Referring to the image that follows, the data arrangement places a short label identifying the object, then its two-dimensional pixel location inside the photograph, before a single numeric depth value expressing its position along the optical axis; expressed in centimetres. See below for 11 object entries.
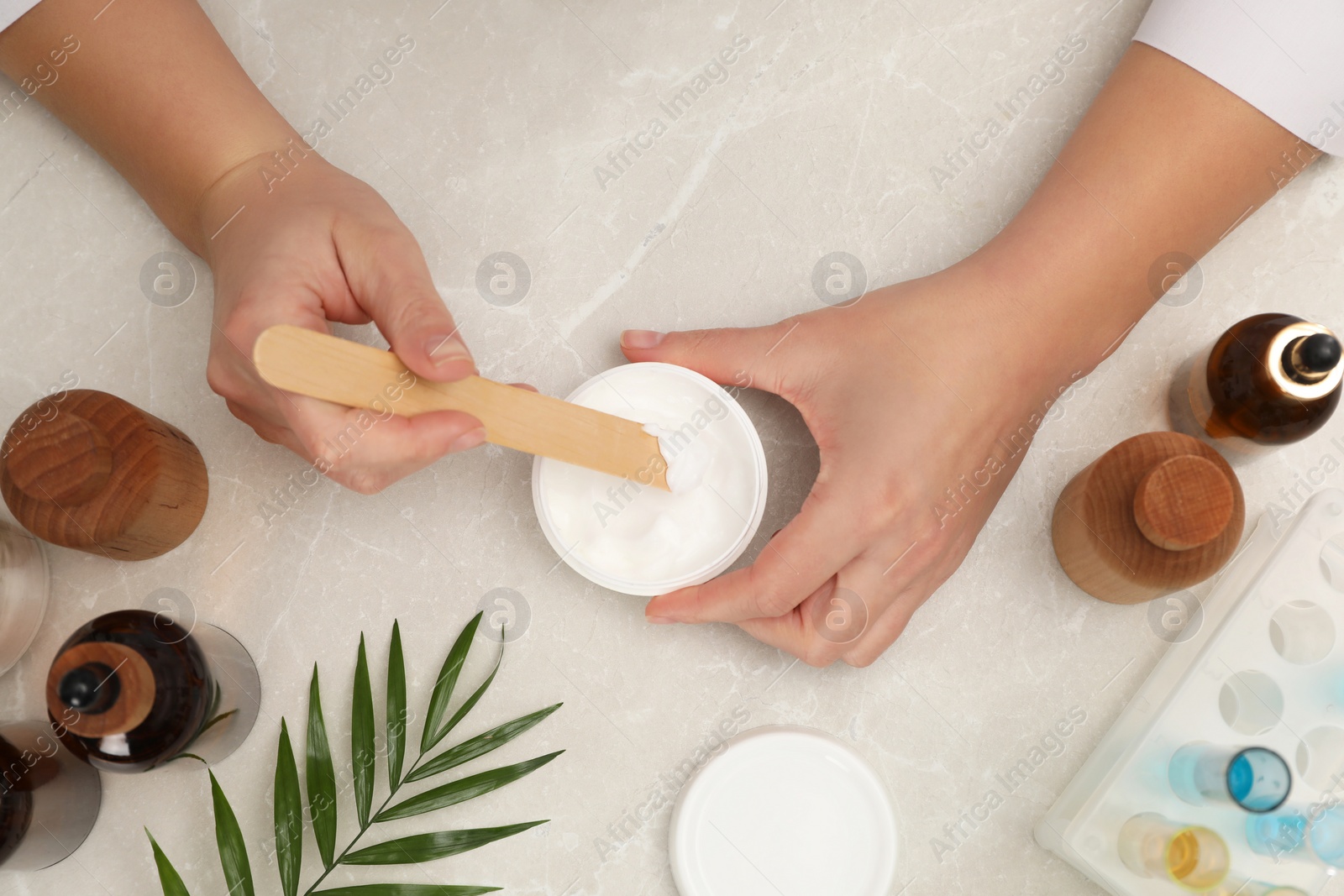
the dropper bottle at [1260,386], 59
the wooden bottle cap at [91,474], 58
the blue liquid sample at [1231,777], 60
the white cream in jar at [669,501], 62
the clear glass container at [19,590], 62
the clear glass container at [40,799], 60
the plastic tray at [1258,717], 61
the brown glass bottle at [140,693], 56
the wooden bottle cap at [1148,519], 59
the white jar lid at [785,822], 63
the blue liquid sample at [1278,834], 61
